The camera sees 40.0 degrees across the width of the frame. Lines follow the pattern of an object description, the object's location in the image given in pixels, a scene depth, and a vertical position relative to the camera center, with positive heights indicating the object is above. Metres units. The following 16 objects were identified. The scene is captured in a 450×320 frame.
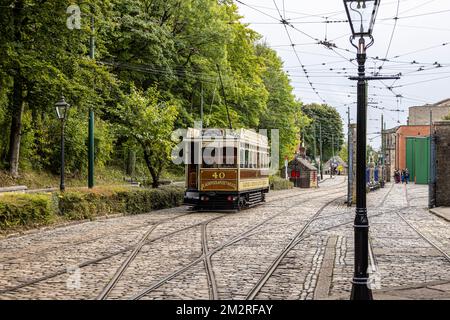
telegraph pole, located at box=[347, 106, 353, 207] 28.17 +0.13
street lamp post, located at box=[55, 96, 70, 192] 19.22 +1.66
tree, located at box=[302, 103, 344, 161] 104.19 +7.26
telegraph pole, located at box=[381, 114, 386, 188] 59.66 +0.50
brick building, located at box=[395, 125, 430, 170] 87.12 +4.60
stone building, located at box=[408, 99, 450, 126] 96.35 +8.38
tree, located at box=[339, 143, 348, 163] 126.55 +2.75
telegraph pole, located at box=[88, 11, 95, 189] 22.77 +1.05
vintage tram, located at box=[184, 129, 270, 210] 24.31 +0.02
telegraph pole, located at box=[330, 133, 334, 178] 102.06 +3.71
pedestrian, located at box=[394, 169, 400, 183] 70.20 -1.14
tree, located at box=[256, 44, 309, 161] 54.88 +5.67
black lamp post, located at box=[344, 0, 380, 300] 7.19 +0.13
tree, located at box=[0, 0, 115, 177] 19.56 +3.51
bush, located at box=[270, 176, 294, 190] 52.60 -1.50
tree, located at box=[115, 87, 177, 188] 25.39 +1.76
